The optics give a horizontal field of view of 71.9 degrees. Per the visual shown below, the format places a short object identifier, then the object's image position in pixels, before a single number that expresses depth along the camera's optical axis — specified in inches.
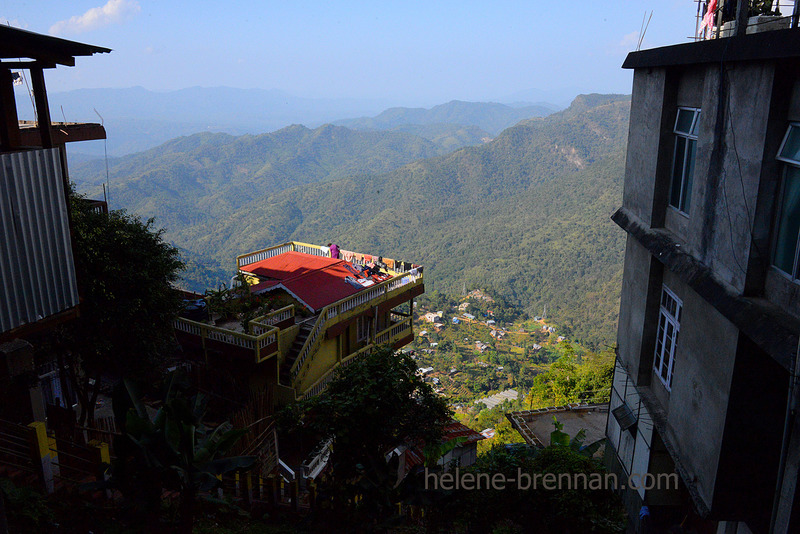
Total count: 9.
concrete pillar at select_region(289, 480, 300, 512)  397.1
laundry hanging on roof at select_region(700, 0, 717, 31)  338.3
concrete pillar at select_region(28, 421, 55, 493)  319.6
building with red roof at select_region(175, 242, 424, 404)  618.5
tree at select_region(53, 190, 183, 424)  449.1
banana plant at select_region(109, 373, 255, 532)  282.7
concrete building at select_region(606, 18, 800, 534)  229.3
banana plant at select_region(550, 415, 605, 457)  474.3
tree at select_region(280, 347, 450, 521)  346.3
